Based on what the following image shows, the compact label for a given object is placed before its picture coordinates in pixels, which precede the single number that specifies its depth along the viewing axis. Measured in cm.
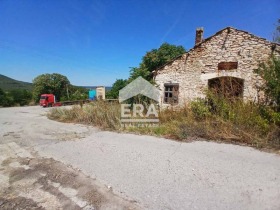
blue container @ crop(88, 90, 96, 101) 2573
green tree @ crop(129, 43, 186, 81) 1787
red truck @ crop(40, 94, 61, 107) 2164
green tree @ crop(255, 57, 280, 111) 562
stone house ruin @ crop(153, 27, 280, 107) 833
